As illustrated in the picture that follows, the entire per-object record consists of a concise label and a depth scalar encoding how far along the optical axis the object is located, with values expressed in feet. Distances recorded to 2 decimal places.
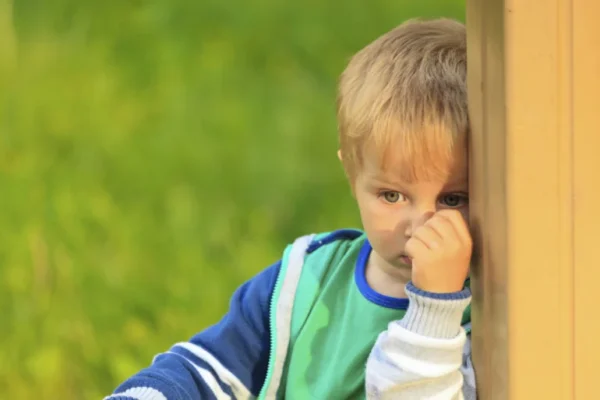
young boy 8.95
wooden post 8.66
